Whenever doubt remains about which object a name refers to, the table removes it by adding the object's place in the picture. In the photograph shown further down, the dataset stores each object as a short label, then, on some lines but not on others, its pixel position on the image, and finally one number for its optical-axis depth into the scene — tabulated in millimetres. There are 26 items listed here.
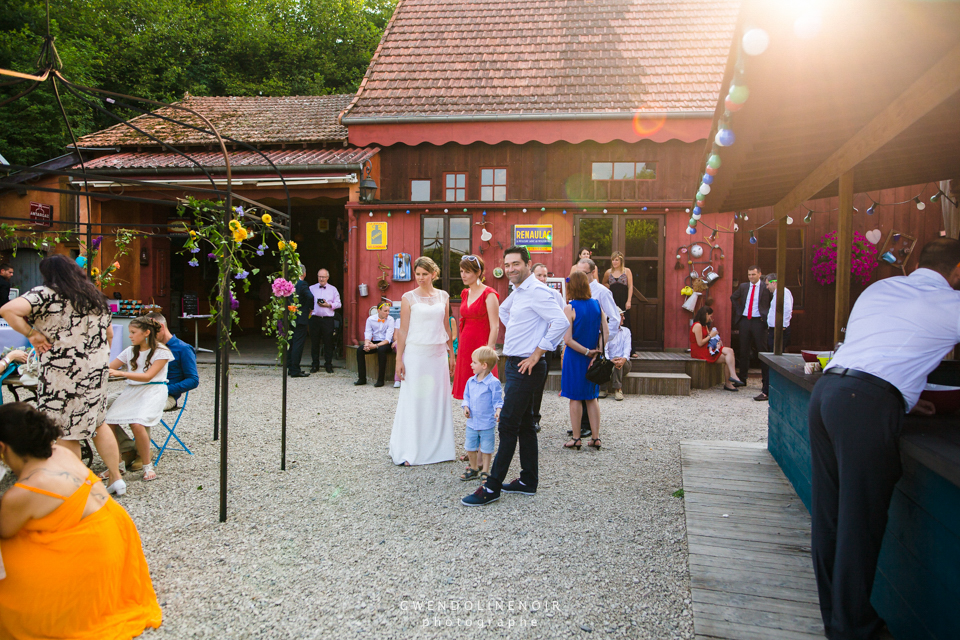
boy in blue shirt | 4402
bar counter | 1971
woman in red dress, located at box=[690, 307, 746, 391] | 9298
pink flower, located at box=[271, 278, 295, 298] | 4598
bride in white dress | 5031
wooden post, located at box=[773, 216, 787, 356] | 5082
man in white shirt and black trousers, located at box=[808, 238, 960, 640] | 2164
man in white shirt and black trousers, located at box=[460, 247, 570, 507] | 4047
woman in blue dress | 5469
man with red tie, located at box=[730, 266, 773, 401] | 9180
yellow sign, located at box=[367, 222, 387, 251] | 11062
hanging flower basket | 10305
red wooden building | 10477
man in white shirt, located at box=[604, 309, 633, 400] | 8164
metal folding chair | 5109
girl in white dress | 4648
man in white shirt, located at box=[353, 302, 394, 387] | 9539
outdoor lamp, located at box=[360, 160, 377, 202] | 10656
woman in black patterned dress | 3744
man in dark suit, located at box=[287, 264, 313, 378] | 10211
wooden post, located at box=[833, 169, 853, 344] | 3488
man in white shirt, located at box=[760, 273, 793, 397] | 8289
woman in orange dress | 2383
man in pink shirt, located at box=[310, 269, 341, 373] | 10469
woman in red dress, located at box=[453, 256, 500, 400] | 4980
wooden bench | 9875
